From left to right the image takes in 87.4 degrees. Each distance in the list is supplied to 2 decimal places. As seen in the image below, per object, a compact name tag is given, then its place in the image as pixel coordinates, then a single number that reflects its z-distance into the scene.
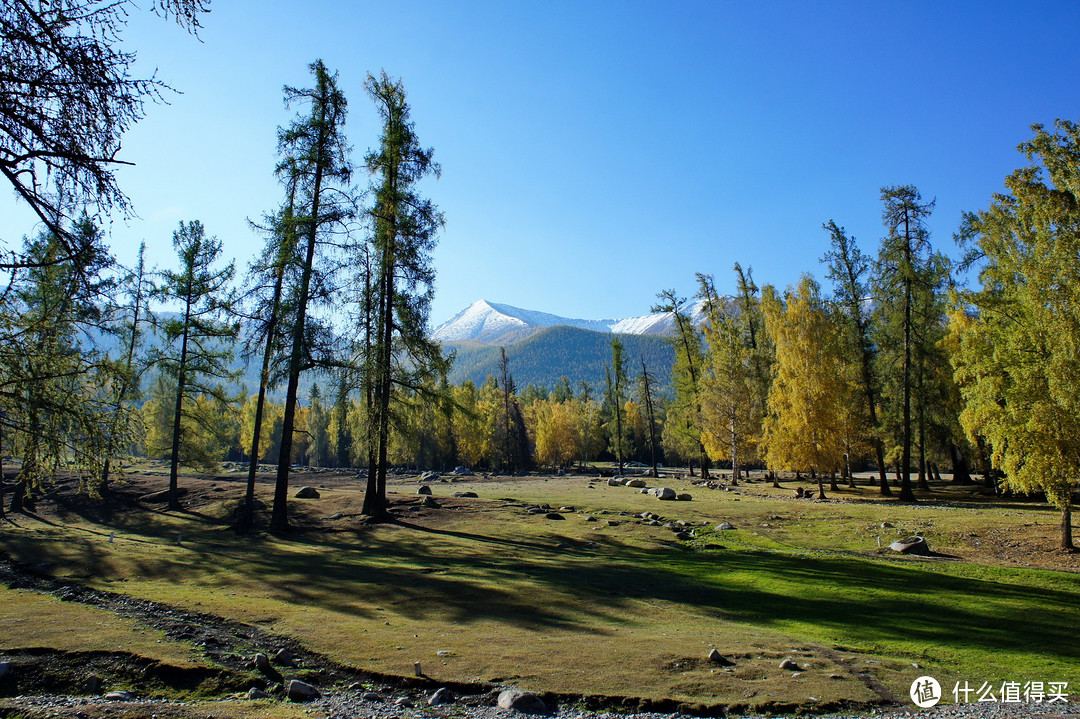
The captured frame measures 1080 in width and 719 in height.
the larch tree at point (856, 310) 35.62
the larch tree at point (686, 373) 47.22
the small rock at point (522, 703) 6.59
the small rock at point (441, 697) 6.77
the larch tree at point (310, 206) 21.36
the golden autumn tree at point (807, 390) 32.09
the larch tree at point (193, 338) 26.98
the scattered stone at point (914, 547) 17.75
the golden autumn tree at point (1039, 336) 15.88
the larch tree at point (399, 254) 22.70
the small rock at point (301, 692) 6.77
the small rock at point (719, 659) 7.91
